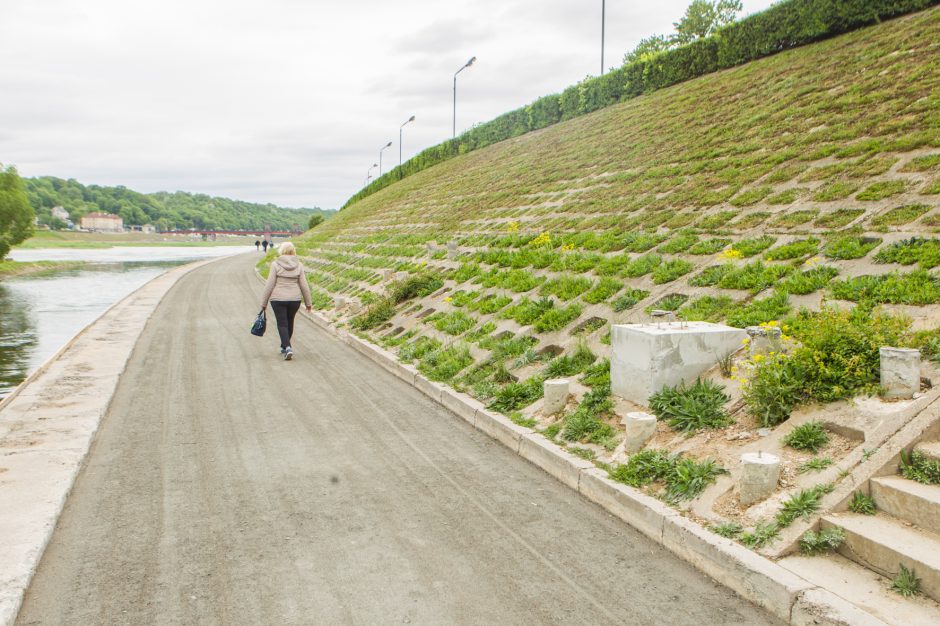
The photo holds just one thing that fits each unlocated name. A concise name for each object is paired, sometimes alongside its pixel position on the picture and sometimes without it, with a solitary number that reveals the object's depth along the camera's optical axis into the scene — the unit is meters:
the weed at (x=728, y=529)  4.35
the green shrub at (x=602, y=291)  9.54
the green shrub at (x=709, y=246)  9.63
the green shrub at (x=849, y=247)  7.69
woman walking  11.77
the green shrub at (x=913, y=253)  6.84
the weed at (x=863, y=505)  4.25
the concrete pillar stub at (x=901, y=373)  4.88
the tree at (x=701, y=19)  56.69
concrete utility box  6.33
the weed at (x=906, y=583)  3.61
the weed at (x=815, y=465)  4.66
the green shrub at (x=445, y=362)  9.41
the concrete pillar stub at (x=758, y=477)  4.56
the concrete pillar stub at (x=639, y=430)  5.72
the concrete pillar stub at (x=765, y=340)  5.96
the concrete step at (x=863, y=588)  3.44
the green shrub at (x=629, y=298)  8.98
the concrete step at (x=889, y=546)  3.64
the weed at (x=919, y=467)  4.23
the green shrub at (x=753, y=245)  9.01
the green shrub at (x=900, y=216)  8.08
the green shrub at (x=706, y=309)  7.73
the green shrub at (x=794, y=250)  8.31
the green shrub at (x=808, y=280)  7.34
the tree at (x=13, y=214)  52.66
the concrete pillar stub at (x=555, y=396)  7.05
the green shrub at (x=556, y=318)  9.39
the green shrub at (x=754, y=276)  7.96
